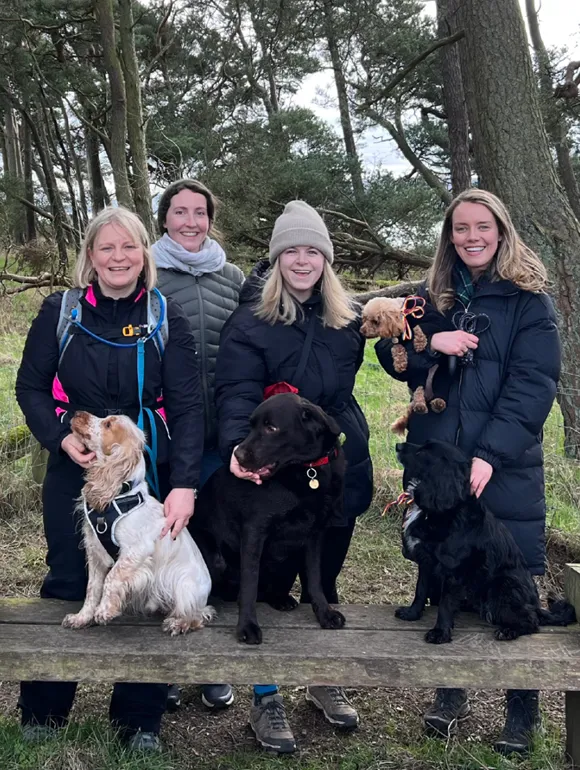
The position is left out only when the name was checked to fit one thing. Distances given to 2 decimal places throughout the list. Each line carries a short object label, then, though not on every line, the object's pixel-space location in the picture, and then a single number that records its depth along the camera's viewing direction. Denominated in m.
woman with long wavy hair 2.83
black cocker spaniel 2.70
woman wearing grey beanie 2.98
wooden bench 2.56
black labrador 2.71
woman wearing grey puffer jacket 3.31
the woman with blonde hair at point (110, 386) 2.75
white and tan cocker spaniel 2.63
